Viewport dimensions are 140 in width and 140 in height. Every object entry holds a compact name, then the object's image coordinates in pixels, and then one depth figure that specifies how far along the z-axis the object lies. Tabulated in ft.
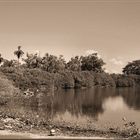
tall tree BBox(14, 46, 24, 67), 353.49
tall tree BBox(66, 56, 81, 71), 398.83
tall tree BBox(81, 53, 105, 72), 408.30
